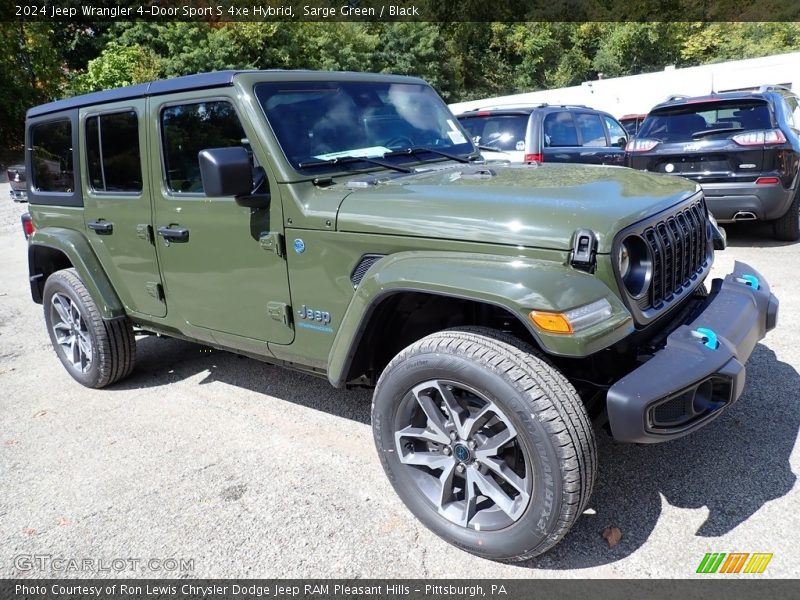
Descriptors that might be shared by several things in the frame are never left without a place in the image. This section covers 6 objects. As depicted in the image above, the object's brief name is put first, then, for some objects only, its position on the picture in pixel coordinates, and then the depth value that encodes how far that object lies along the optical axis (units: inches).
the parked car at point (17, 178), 538.6
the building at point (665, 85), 743.7
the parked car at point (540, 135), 301.7
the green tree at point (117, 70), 783.7
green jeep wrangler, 88.0
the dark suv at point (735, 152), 266.4
